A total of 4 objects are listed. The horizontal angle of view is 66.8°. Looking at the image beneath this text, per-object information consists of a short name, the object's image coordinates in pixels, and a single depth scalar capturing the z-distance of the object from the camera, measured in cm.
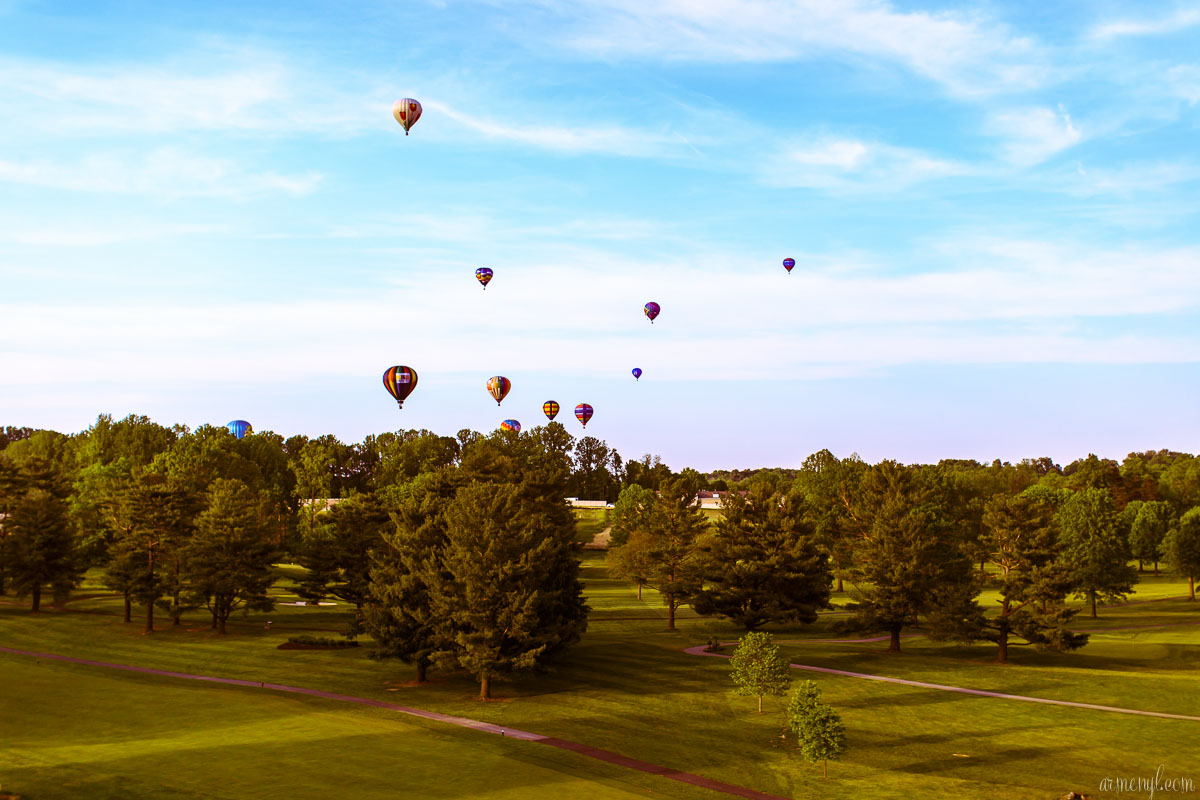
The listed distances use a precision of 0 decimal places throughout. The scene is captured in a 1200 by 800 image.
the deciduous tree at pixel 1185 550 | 9144
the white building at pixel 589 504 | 18110
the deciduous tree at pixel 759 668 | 4450
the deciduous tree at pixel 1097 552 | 8231
